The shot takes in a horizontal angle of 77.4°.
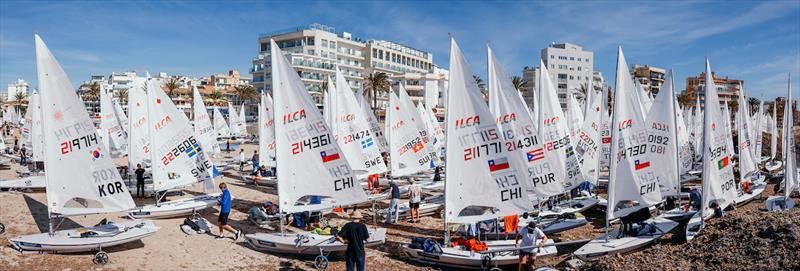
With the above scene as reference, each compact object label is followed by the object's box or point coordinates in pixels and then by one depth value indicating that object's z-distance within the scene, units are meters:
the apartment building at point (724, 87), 105.47
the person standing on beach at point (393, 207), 17.23
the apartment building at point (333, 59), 84.19
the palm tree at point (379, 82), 66.88
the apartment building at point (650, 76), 110.31
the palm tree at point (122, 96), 84.52
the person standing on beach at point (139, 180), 18.66
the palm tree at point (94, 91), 79.19
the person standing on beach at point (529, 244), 11.72
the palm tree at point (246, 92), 81.09
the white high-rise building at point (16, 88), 169.98
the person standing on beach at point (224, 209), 13.94
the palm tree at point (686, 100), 81.19
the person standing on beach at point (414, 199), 17.41
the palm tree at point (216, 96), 84.38
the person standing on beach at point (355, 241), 10.77
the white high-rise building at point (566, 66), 98.38
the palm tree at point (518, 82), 70.72
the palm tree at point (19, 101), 92.50
